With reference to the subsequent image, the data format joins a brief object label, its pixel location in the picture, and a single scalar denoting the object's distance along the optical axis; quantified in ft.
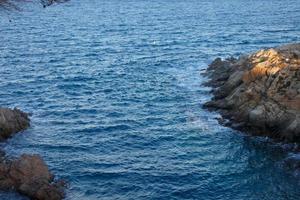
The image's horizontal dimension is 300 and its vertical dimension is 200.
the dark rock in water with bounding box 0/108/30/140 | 160.93
